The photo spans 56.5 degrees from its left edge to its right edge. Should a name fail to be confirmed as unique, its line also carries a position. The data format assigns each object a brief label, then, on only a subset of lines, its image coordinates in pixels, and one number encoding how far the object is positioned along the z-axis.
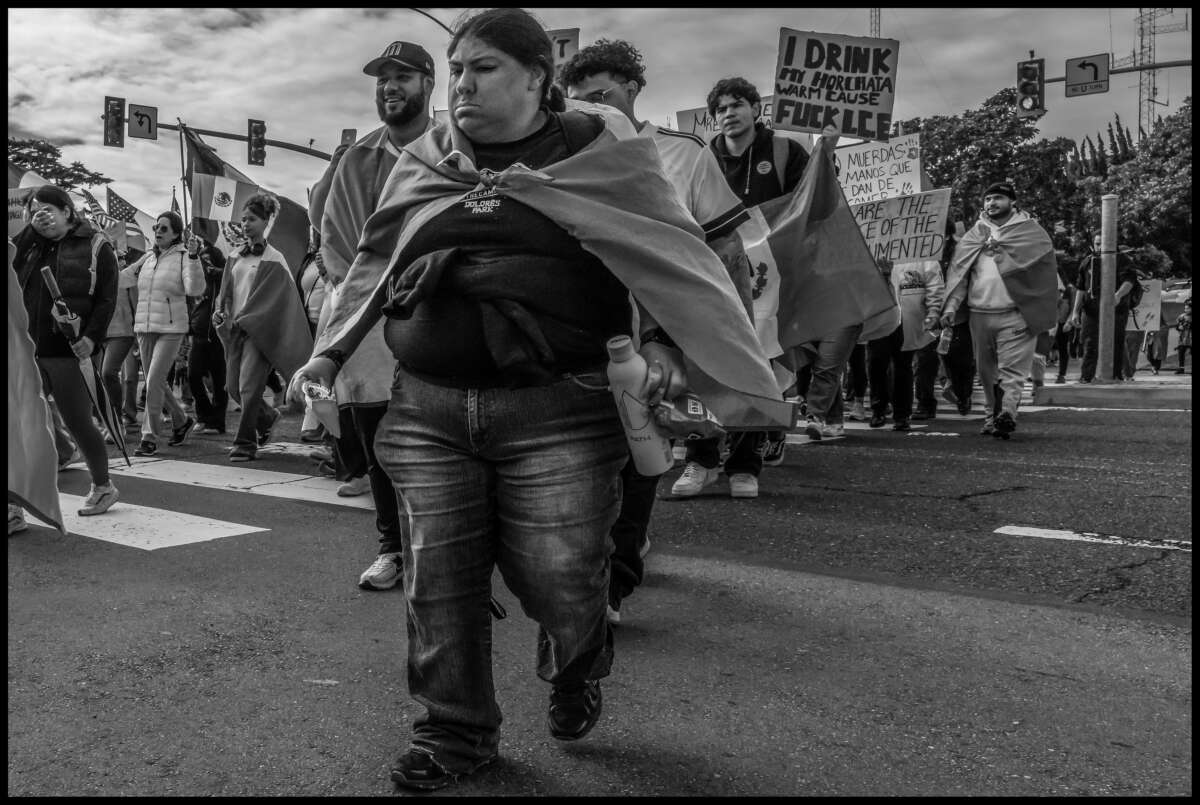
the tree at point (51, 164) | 45.22
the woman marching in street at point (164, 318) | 9.83
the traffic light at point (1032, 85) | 22.20
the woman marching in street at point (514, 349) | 2.58
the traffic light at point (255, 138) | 31.83
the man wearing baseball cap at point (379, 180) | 4.38
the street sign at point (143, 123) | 29.33
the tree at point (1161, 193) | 47.06
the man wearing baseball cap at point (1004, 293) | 9.58
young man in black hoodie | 6.53
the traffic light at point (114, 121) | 29.73
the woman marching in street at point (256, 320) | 8.48
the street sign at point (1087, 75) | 22.16
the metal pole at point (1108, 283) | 16.27
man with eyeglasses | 3.73
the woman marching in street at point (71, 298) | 6.14
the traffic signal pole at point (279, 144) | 30.57
